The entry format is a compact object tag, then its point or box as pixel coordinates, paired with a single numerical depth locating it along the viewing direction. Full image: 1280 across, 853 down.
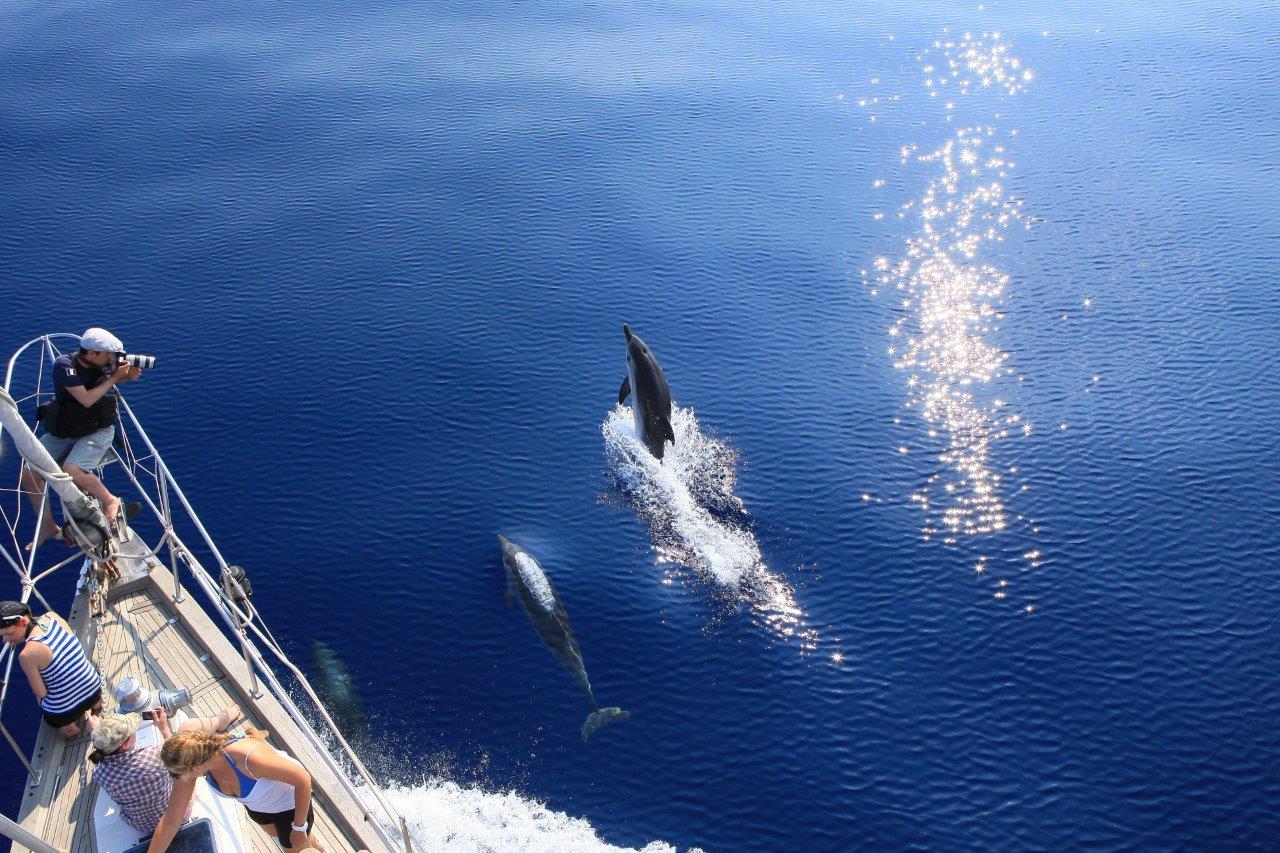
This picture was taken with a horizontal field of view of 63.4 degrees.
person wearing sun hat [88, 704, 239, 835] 13.85
